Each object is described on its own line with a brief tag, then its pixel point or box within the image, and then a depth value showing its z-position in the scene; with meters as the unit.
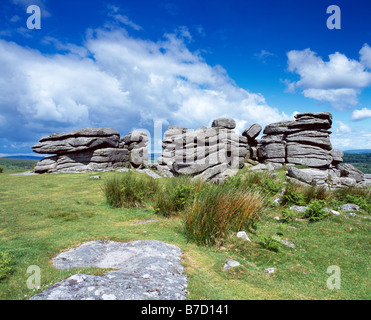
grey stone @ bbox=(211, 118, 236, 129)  21.59
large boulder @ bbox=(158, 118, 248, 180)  14.74
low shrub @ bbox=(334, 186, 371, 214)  9.96
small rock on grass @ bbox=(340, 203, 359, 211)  9.82
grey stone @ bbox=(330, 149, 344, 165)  27.46
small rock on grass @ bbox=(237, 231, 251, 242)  6.17
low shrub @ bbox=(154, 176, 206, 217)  8.75
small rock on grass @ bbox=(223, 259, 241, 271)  4.64
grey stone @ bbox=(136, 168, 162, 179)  21.65
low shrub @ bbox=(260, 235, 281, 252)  5.68
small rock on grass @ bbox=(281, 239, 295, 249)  6.05
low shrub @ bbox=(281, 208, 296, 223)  7.98
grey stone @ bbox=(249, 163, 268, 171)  20.36
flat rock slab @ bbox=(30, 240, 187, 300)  2.95
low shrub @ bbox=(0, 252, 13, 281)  3.64
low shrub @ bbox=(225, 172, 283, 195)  11.02
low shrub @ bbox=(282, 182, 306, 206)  9.88
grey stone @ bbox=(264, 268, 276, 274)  4.71
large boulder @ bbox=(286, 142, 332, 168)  22.78
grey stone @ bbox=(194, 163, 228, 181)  14.59
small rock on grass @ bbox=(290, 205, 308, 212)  9.27
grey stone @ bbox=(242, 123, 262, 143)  25.45
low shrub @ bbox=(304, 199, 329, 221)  7.99
